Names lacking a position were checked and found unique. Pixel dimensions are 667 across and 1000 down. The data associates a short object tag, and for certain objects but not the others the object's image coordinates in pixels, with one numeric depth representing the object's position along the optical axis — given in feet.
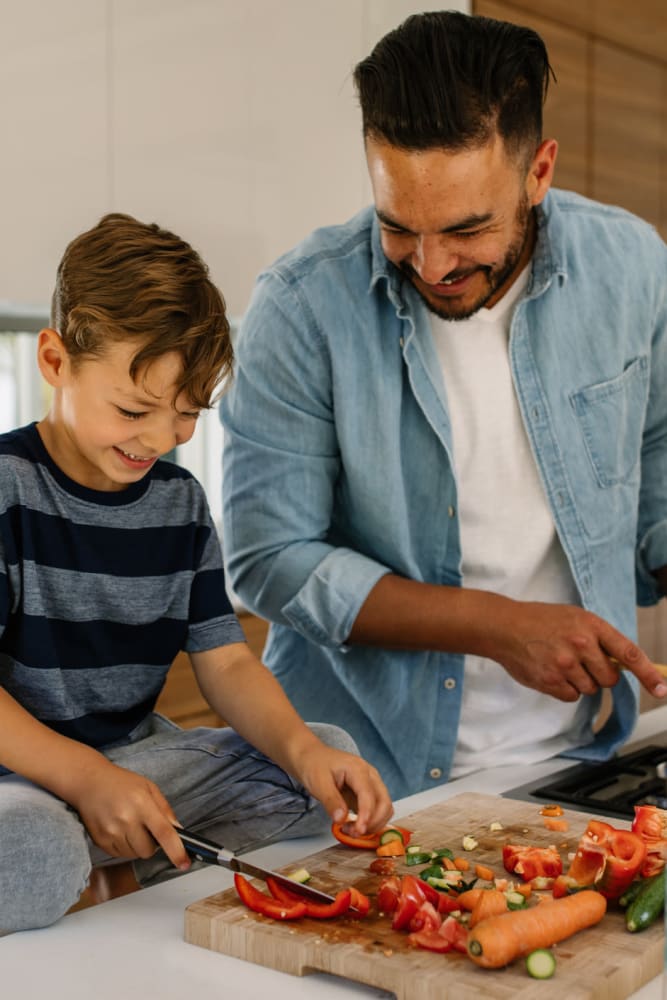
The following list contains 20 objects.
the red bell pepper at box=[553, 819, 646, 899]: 3.40
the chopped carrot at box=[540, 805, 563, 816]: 4.23
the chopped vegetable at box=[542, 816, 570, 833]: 4.08
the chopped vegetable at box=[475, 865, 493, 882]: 3.65
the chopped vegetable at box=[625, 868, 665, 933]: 3.24
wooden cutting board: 2.95
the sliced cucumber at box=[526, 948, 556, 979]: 2.97
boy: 4.25
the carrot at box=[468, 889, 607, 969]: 3.00
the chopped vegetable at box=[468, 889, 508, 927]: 3.24
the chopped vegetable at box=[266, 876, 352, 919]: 3.33
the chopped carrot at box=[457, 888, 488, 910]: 3.34
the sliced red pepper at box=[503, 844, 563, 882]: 3.64
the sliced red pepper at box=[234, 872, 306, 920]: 3.33
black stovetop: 4.57
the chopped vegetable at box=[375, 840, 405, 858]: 3.80
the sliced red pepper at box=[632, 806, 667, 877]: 3.55
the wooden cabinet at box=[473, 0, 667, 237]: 12.24
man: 5.18
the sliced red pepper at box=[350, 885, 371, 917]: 3.36
